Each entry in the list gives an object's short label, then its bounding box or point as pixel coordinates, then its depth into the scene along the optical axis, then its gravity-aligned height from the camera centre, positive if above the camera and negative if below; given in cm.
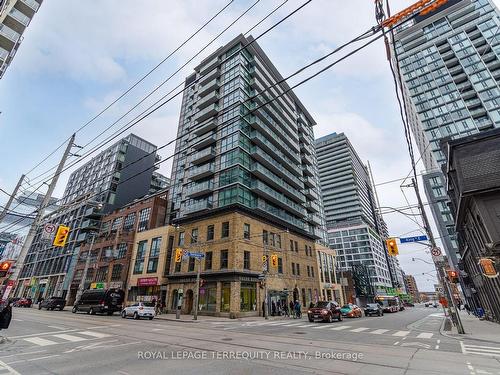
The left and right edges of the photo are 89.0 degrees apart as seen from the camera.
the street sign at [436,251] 1613 +287
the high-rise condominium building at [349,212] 11112 +3882
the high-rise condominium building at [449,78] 6819 +6054
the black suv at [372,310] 3238 -97
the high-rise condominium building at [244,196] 3131 +1526
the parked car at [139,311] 2381 -57
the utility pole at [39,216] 1124 +409
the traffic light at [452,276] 1958 +172
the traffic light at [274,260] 2785 +432
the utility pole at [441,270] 1537 +175
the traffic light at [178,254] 2730 +486
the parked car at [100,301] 2856 +41
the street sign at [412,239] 1653 +376
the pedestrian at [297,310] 2869 -77
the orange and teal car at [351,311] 2826 -93
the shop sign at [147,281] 3722 +319
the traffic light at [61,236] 1614 +412
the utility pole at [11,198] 1565 +614
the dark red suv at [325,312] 2123 -75
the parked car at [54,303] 3703 +34
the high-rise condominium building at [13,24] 3159 +3368
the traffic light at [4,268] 1181 +162
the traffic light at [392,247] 1852 +367
